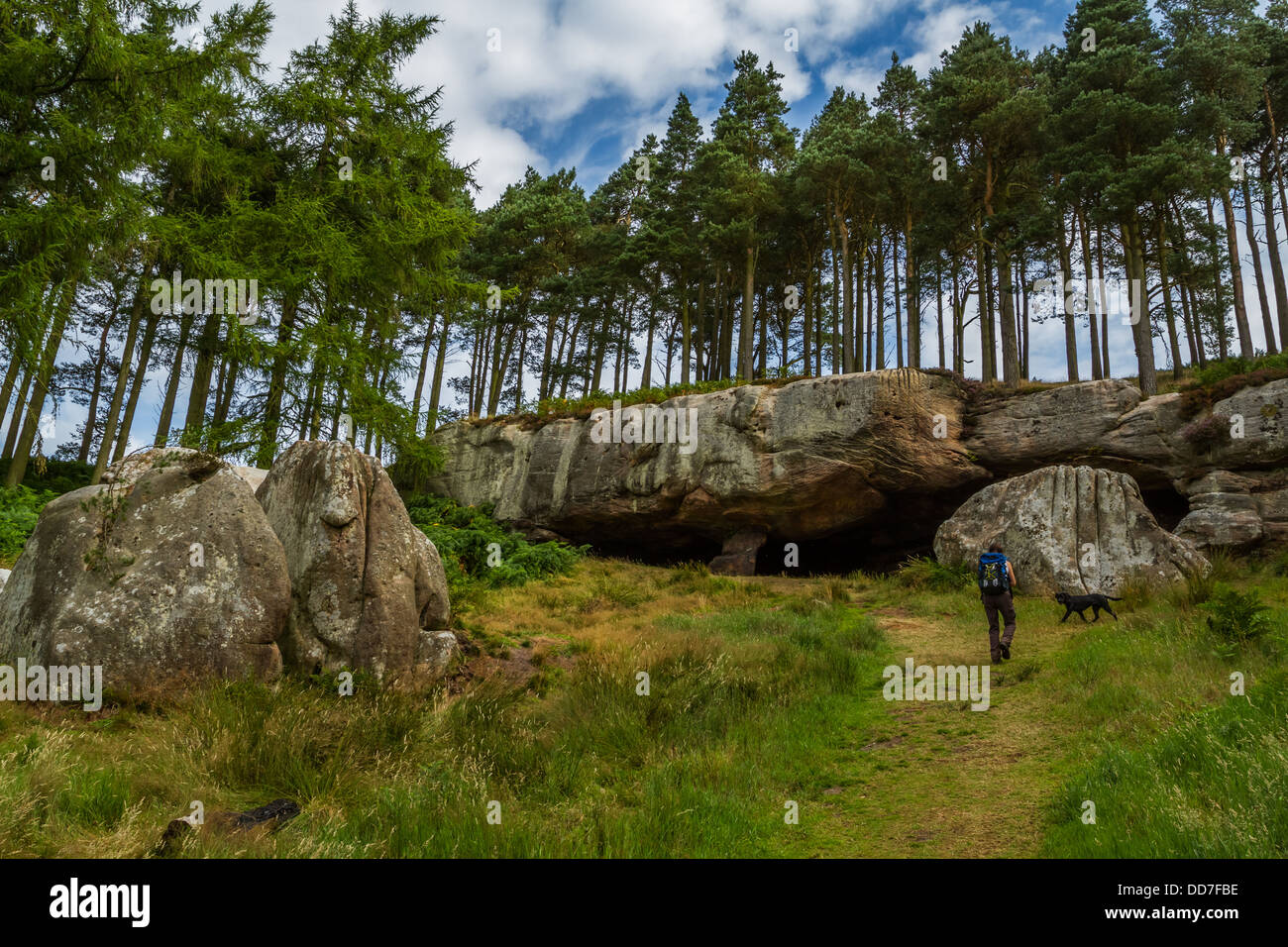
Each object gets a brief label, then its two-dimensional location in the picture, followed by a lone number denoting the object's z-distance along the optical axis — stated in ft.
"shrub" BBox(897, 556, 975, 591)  53.57
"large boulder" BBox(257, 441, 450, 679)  26.30
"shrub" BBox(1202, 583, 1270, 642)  24.41
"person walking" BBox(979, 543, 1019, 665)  31.48
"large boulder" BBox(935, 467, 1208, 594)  47.50
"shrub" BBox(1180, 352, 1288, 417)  56.03
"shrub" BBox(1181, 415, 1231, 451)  55.52
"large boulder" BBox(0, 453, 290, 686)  21.72
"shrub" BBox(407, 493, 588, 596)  55.93
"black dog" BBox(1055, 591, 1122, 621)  36.55
